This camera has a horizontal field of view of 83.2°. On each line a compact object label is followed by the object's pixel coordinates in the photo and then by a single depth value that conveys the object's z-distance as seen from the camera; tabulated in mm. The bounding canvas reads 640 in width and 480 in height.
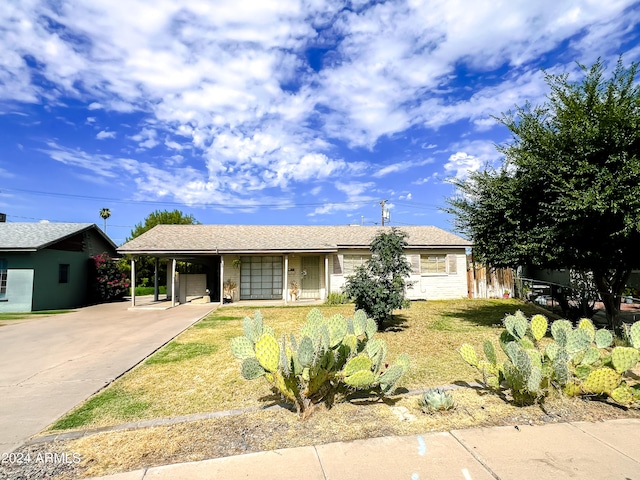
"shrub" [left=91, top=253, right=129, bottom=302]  20828
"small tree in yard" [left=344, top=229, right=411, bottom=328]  10188
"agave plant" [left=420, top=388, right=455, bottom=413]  4438
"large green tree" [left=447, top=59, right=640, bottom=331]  7977
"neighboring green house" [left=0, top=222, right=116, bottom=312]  16703
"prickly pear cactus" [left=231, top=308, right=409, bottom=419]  4258
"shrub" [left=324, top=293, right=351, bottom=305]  18016
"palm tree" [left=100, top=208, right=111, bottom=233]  48525
